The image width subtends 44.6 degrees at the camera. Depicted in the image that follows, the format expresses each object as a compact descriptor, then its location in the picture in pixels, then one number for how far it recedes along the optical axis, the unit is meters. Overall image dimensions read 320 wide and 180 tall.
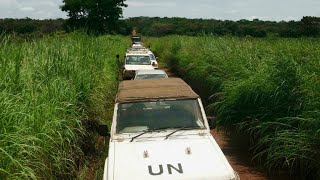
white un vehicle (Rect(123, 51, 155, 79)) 17.39
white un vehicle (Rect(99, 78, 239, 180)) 4.31
